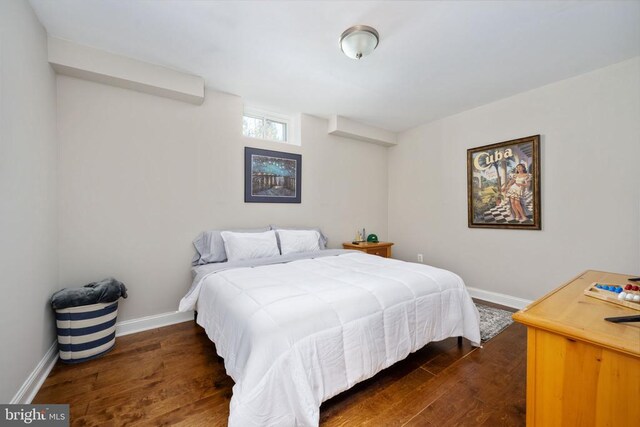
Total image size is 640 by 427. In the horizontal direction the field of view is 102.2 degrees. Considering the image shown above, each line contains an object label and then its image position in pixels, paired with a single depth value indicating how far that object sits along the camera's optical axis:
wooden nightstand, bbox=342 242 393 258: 3.86
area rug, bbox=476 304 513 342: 2.50
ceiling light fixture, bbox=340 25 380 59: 1.99
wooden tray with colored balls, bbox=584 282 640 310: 1.06
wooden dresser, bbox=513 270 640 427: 0.80
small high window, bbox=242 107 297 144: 3.49
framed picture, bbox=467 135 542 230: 3.04
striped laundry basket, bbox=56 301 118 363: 2.00
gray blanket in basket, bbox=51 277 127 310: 1.97
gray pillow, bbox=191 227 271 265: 2.78
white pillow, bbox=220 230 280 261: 2.78
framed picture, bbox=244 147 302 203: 3.28
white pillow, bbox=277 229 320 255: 3.15
